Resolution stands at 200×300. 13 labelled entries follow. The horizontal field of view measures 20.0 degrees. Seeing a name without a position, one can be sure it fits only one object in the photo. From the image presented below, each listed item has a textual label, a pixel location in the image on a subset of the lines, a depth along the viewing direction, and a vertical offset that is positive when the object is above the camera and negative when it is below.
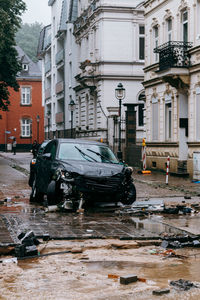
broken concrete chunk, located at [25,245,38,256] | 7.39 -1.53
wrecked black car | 12.02 -0.90
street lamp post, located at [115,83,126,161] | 27.16 +2.00
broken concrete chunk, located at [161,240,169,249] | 8.23 -1.62
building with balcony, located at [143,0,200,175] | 24.02 +2.31
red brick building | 74.81 +2.77
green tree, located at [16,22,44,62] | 104.75 +18.27
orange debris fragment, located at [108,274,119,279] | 6.23 -1.57
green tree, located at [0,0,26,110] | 33.53 +5.16
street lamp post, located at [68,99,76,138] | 38.44 +1.92
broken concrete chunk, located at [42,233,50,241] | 8.61 -1.57
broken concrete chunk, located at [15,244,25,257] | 7.35 -1.52
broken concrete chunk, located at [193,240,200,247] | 8.36 -1.62
